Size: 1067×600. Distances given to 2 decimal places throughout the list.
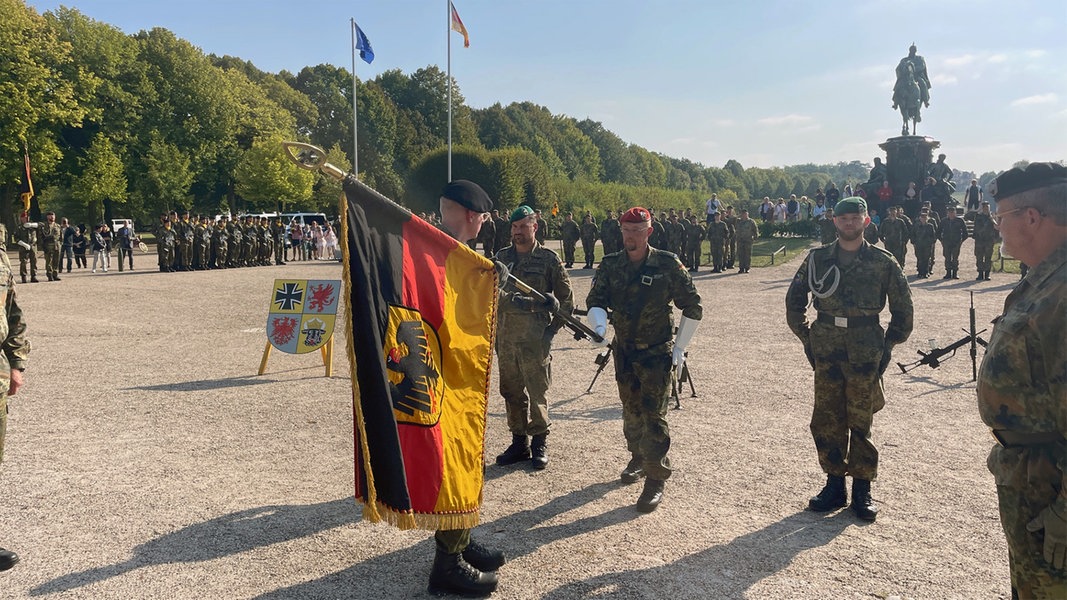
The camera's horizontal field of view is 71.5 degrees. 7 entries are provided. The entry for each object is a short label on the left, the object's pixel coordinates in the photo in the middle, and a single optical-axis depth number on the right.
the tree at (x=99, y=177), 41.06
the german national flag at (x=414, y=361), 3.61
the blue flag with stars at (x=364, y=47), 34.17
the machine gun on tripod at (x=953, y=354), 5.96
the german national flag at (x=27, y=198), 21.39
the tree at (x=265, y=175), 50.81
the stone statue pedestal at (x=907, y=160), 33.66
